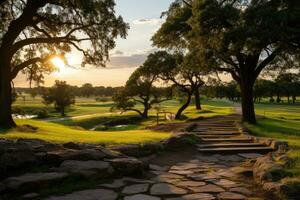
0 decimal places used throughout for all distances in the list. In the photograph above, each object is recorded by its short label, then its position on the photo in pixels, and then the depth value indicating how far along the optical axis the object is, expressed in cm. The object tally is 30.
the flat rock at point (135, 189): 701
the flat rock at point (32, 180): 666
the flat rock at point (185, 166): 979
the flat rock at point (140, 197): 655
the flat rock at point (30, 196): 642
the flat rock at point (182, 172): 908
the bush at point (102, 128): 4428
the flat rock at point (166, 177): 827
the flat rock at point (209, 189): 716
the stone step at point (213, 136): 1683
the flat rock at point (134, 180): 786
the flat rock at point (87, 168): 761
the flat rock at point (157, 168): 949
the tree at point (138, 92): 5472
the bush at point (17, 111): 5624
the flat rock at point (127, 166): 824
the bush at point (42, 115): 6669
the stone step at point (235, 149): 1278
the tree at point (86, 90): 17826
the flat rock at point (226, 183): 765
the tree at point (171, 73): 4456
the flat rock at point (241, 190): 705
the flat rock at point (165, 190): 697
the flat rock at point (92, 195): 645
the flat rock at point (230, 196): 665
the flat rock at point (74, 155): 805
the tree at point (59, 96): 7153
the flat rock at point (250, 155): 1182
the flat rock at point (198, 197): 663
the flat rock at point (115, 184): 726
